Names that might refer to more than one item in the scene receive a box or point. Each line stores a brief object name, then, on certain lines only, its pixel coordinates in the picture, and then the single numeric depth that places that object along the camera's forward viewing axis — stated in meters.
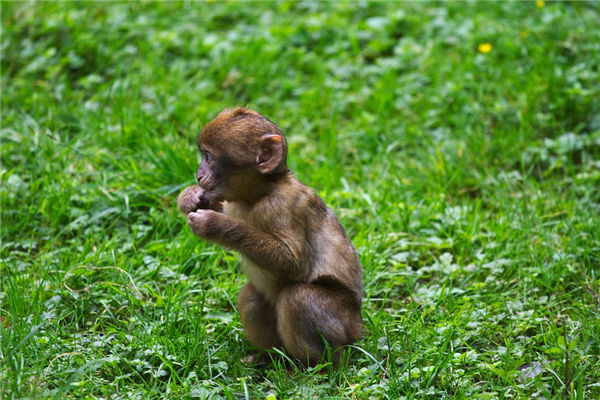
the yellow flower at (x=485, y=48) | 16.48
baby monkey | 8.94
